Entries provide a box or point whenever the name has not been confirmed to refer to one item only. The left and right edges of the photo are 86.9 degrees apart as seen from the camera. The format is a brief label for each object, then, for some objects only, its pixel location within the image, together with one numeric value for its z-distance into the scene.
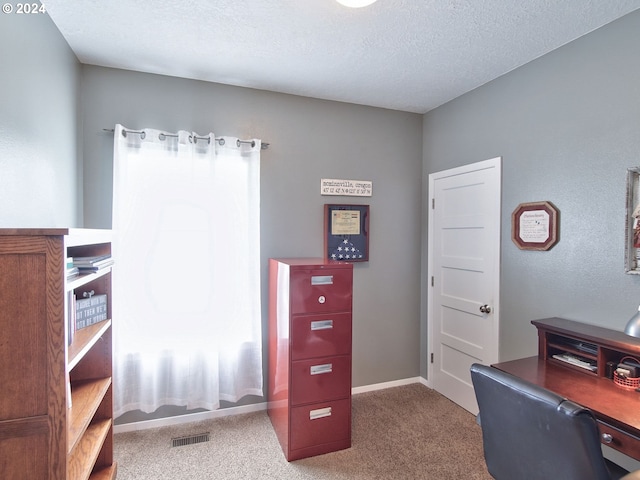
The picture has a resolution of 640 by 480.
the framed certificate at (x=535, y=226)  2.16
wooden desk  1.31
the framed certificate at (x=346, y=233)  2.98
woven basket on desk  1.58
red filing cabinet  2.23
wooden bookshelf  1.05
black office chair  1.09
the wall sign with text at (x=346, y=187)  2.99
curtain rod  2.40
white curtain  2.39
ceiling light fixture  1.64
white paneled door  2.60
